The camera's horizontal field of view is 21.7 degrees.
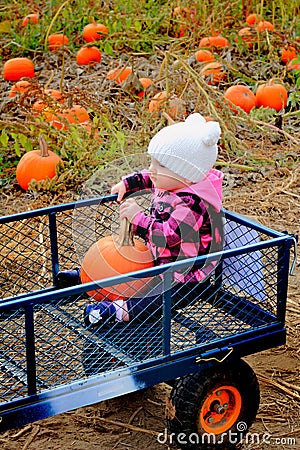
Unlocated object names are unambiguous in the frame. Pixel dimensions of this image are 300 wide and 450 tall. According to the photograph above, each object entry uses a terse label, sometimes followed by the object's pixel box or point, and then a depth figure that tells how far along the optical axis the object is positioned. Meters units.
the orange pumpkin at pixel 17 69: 6.43
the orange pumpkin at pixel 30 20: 7.23
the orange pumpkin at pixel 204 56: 6.46
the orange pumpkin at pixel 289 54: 6.60
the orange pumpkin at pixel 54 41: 7.04
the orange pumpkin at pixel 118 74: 5.98
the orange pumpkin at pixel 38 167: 4.69
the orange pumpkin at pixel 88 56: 6.73
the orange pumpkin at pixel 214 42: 6.79
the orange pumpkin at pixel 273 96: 5.85
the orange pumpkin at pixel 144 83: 5.74
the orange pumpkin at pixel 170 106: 4.88
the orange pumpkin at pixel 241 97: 5.75
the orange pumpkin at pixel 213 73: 6.00
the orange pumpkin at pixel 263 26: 6.81
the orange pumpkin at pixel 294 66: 6.32
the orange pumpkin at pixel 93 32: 7.14
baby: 2.58
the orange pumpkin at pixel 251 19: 7.45
